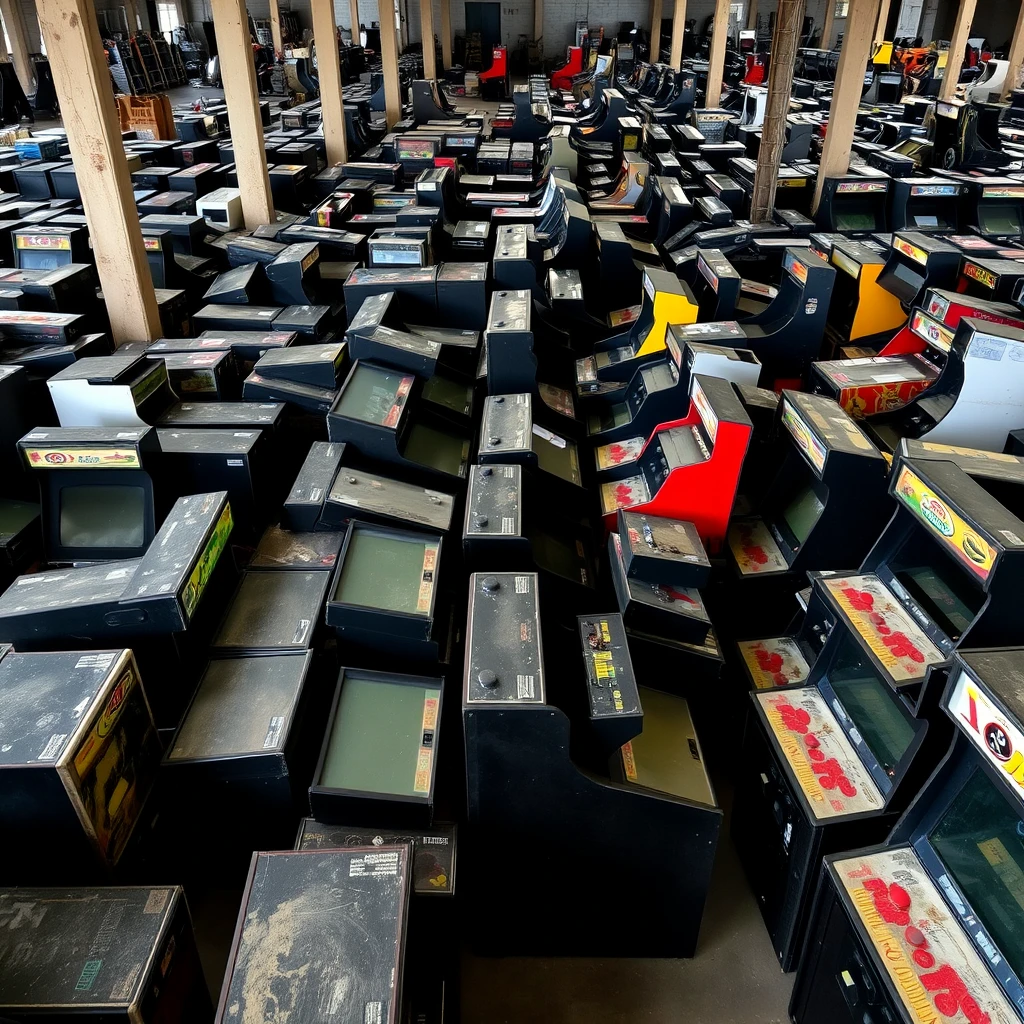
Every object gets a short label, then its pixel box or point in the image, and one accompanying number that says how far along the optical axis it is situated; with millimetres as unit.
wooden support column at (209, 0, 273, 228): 6598
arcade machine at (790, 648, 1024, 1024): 1873
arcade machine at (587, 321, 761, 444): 4367
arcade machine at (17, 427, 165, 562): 3752
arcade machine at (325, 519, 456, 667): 2953
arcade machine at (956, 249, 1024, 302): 4508
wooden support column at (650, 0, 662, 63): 22289
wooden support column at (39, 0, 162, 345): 4441
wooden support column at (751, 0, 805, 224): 6715
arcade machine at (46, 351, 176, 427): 4191
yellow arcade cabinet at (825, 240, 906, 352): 5438
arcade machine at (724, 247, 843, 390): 5094
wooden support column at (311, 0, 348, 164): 9344
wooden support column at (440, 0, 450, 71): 21703
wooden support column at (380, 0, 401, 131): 12164
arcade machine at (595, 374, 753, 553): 3488
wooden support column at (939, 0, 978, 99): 12141
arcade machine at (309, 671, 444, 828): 2449
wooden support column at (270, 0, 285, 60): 21973
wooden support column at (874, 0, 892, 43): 20453
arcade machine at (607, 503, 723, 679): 3057
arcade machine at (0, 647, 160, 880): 2307
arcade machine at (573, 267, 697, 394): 5145
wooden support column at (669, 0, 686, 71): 16266
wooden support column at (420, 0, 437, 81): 15547
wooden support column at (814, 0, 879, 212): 6863
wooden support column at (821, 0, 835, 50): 19916
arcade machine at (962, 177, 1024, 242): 7070
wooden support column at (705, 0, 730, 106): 12398
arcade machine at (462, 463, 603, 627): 3123
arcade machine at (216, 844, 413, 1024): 1770
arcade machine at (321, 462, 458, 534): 3551
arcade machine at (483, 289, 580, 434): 4406
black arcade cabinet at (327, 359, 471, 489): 3975
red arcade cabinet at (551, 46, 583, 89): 22125
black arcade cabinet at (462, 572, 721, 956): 2359
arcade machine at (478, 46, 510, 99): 21562
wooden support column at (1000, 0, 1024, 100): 13156
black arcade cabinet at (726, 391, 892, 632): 3375
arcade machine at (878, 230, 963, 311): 4852
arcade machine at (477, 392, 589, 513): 3705
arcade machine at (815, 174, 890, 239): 7199
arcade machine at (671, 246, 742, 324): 5531
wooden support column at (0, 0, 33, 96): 16656
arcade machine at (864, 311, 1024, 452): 3727
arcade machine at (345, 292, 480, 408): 4531
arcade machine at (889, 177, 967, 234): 7062
